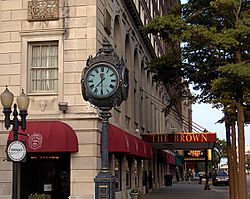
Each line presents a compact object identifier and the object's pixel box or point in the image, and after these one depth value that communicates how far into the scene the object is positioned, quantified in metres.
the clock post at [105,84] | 10.51
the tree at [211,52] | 20.44
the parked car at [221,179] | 53.34
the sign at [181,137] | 35.44
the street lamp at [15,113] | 13.38
